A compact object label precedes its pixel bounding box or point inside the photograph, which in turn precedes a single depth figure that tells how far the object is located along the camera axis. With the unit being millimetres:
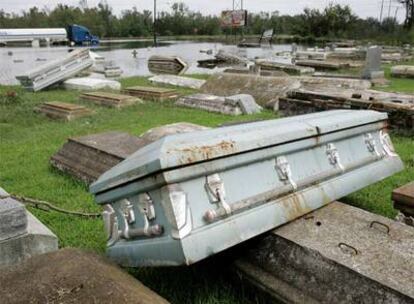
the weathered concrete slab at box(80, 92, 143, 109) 9422
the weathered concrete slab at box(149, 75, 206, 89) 13047
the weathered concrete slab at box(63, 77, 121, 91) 12570
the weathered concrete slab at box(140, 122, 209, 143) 5074
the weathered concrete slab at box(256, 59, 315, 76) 16731
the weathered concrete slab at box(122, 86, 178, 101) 10359
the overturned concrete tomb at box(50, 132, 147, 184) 4098
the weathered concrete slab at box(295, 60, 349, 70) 19312
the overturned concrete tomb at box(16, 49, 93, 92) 12633
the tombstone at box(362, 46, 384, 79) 12828
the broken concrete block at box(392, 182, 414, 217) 2784
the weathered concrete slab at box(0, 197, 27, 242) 2482
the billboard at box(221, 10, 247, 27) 54906
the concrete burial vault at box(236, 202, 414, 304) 1806
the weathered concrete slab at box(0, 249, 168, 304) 1756
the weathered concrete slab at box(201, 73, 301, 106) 9242
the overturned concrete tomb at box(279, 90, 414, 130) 5828
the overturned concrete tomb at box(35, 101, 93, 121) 8258
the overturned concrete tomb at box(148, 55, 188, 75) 19672
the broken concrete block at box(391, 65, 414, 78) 14898
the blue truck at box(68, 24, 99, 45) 49219
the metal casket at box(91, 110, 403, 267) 1874
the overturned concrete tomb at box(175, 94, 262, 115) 8359
